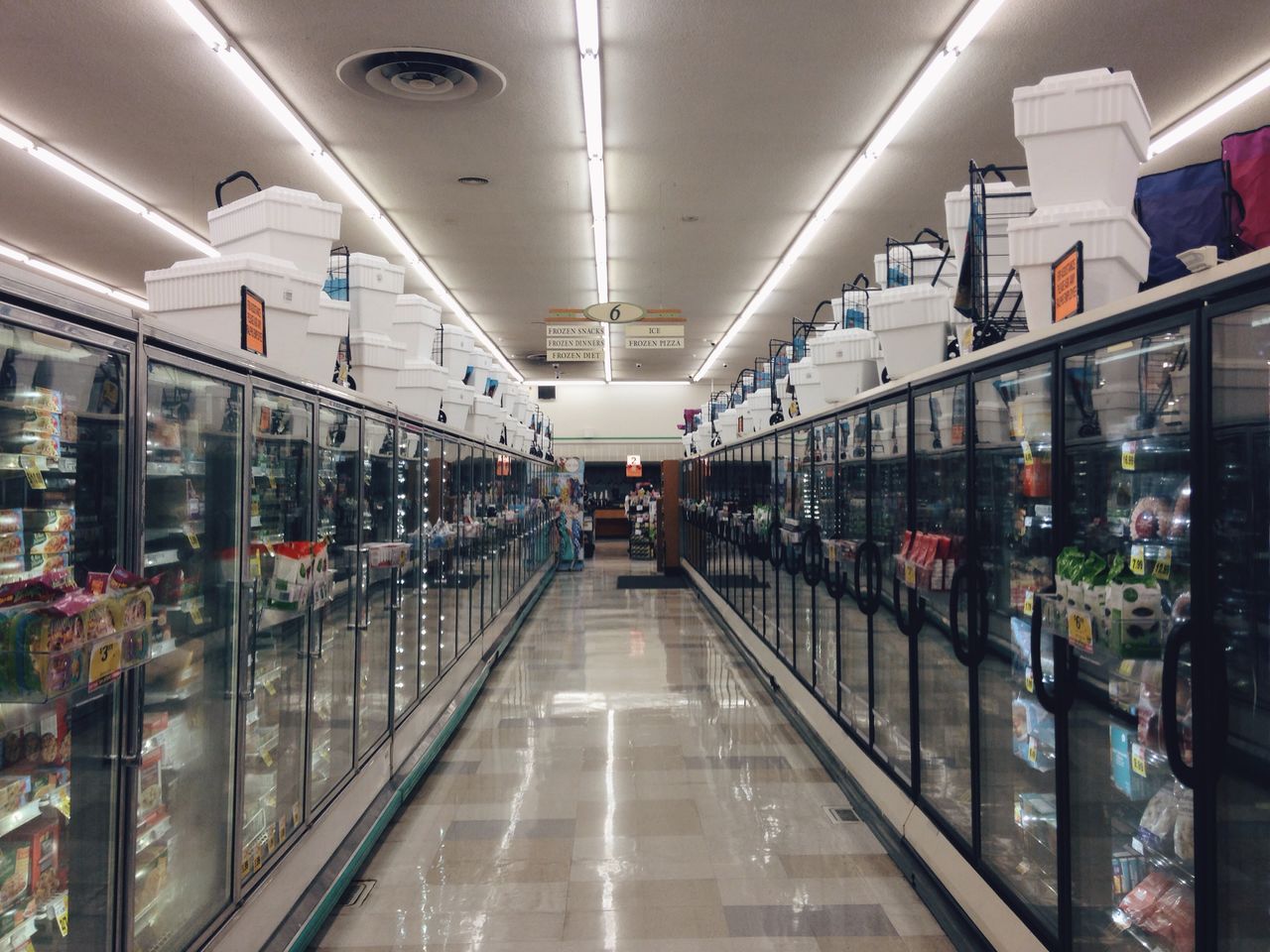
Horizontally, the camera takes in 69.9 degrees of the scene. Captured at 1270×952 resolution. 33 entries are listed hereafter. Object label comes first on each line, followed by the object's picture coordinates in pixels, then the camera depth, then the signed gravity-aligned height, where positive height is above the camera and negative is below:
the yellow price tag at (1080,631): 2.06 -0.32
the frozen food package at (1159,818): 2.14 -0.78
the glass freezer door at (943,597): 3.15 -0.38
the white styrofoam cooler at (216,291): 2.98 +0.67
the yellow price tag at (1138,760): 2.34 -0.69
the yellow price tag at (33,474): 1.84 +0.03
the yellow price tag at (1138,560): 2.07 -0.15
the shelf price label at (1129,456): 2.19 +0.09
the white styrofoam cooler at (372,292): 4.77 +1.07
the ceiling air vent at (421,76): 6.32 +3.00
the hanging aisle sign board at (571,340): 12.41 +2.12
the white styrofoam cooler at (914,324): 3.87 +0.73
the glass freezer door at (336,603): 3.52 -0.48
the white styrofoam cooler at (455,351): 7.01 +1.11
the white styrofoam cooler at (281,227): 3.33 +0.99
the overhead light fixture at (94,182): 7.57 +2.94
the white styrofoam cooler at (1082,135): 2.52 +1.02
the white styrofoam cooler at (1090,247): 2.43 +0.68
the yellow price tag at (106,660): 1.71 -0.33
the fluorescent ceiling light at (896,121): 5.81 +2.99
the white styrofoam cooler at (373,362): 4.77 +0.69
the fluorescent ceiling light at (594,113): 5.86 +3.01
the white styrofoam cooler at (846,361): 4.88 +0.72
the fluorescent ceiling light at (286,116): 5.81 +2.96
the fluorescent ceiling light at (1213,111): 6.64 +2.98
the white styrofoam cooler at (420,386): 5.45 +0.64
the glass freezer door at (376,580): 3.96 -0.41
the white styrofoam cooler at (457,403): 6.75 +0.69
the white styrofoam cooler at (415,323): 5.66 +1.06
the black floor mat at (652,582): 13.79 -1.40
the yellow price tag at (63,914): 1.96 -0.92
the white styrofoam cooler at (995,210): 3.39 +1.08
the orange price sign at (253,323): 2.92 +0.55
